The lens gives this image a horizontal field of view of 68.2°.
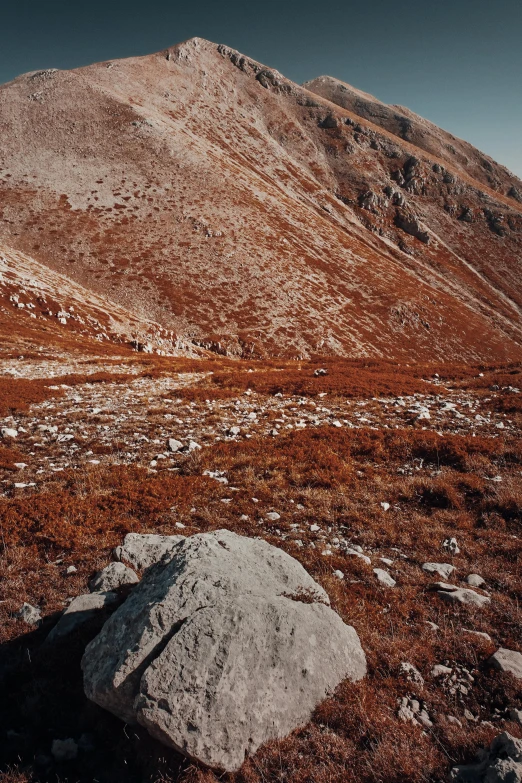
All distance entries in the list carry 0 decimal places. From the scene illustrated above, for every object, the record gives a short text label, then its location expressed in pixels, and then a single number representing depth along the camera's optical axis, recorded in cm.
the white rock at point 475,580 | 772
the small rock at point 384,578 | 764
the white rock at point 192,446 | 1423
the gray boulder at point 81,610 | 611
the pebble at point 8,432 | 1477
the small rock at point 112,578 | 703
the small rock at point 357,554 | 824
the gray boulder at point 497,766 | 388
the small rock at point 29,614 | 644
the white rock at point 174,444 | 1432
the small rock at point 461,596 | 709
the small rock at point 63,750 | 461
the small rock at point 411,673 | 555
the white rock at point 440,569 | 798
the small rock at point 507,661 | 563
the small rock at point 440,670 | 566
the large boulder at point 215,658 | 444
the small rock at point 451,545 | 879
